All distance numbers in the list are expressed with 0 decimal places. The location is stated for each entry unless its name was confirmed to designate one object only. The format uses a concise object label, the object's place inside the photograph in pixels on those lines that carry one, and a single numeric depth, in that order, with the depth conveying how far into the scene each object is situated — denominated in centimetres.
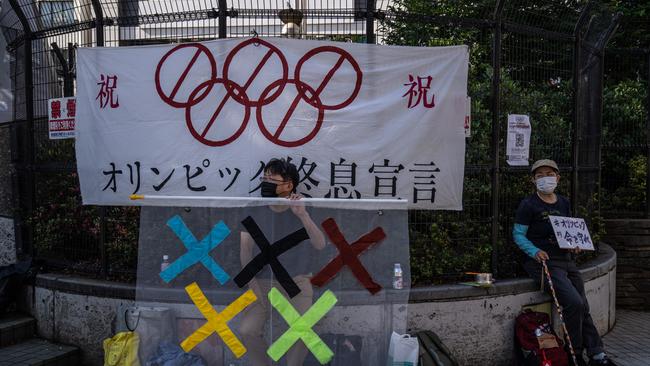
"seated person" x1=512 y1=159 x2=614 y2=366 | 521
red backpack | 490
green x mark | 396
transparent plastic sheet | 400
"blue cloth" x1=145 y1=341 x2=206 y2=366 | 401
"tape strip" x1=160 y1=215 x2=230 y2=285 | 406
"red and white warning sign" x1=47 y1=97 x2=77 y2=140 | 583
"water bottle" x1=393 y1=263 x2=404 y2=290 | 400
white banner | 504
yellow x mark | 401
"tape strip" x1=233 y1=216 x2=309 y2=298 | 400
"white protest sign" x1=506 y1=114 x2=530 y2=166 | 591
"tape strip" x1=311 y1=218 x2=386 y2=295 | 403
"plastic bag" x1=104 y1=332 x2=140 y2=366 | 422
